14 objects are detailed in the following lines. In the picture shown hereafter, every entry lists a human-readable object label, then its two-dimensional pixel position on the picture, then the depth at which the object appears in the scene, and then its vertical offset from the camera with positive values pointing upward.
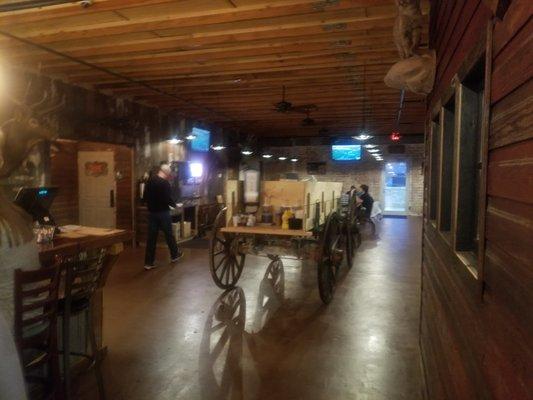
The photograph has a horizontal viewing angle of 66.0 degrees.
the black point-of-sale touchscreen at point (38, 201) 3.12 -0.17
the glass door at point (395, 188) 15.74 -0.27
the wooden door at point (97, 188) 8.09 -0.17
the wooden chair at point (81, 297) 2.36 -0.70
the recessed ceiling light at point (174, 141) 8.37 +0.82
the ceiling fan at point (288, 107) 6.25 +1.25
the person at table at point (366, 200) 10.39 -0.49
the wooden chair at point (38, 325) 1.97 -0.76
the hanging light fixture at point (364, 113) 5.89 +1.42
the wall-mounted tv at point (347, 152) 13.28 +0.94
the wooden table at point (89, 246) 2.63 -0.46
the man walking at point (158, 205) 6.32 -0.39
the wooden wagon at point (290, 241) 4.43 -0.69
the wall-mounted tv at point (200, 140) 9.27 +0.95
